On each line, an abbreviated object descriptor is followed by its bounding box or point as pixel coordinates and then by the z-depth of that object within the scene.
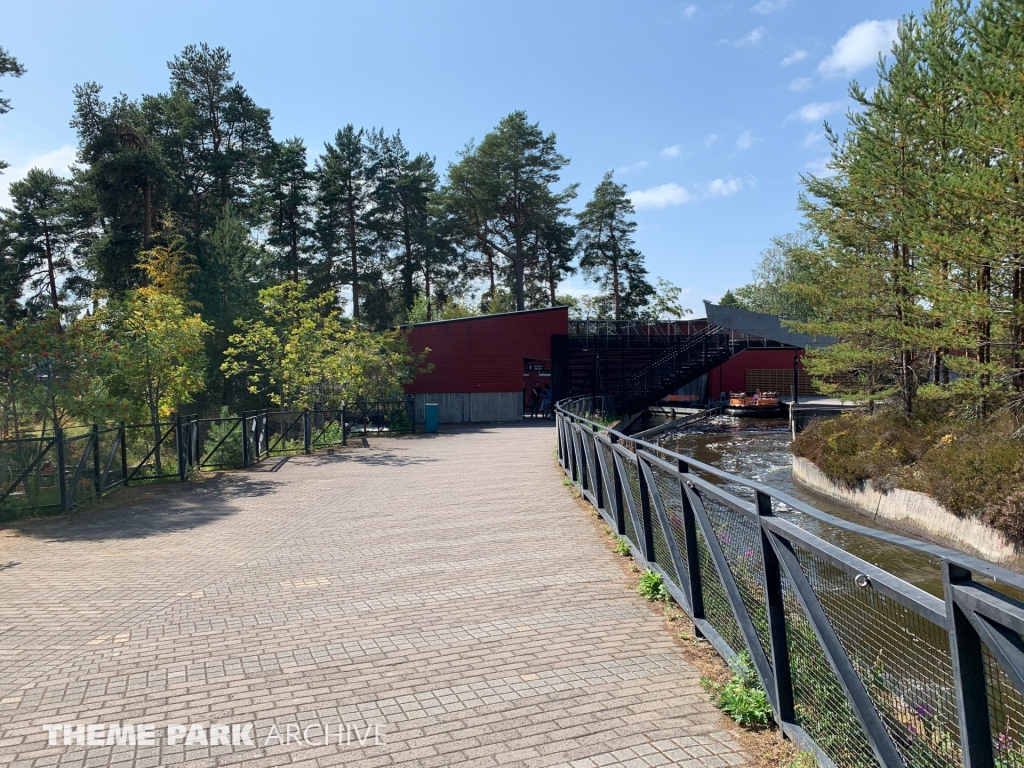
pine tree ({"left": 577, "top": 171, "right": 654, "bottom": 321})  52.91
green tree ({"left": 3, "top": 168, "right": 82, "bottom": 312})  40.97
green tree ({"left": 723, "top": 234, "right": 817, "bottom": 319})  61.19
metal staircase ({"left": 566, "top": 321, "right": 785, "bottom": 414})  33.09
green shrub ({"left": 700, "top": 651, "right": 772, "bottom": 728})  3.53
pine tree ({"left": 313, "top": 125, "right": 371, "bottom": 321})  44.22
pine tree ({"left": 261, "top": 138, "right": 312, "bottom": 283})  42.16
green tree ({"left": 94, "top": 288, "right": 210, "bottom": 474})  14.38
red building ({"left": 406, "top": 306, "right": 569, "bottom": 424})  32.53
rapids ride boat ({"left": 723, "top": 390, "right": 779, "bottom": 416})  38.03
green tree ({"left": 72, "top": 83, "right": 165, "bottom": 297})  32.06
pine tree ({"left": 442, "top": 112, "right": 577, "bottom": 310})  44.94
